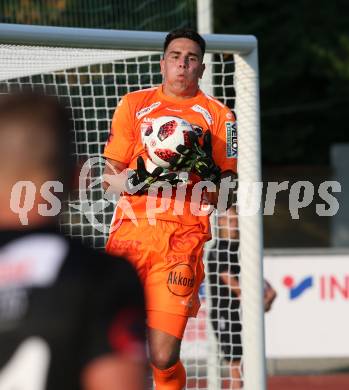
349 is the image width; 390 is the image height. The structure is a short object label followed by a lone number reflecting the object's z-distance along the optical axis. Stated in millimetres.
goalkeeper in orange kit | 11211
